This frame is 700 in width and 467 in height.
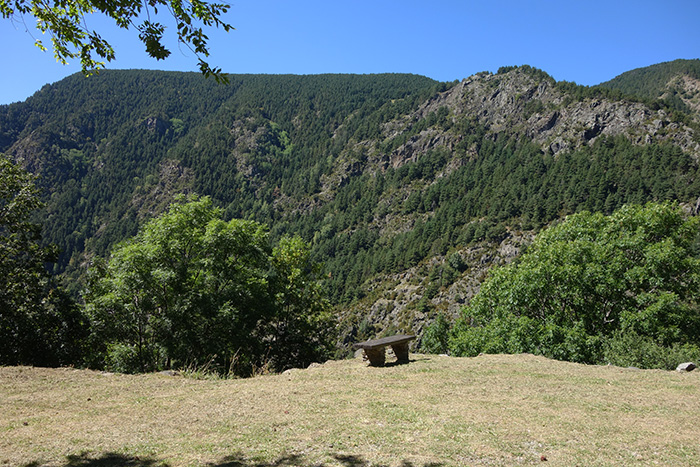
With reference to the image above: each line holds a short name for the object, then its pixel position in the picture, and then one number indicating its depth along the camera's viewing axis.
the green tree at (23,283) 16.44
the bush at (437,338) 33.25
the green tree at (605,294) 16.25
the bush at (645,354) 12.23
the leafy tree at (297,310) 21.55
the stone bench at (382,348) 11.80
